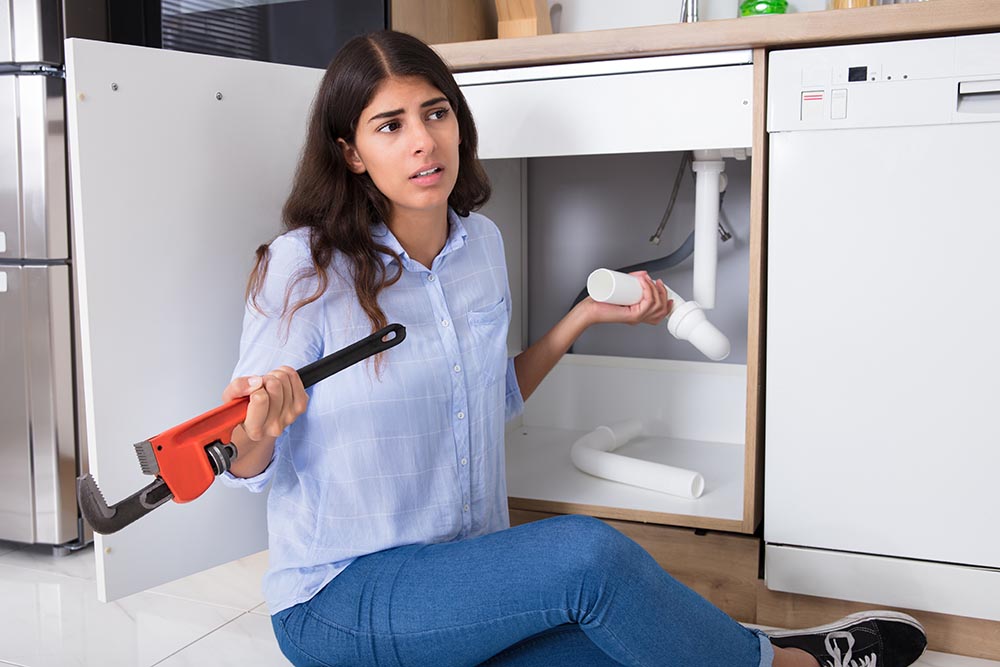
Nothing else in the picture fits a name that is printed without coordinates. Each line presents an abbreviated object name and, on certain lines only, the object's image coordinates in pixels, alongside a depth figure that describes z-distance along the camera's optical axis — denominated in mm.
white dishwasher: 1185
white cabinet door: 1037
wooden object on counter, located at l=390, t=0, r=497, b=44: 1595
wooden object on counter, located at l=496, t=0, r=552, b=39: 1733
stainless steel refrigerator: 1604
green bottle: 1624
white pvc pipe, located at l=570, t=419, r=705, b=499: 1491
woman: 963
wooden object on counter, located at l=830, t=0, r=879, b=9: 1538
